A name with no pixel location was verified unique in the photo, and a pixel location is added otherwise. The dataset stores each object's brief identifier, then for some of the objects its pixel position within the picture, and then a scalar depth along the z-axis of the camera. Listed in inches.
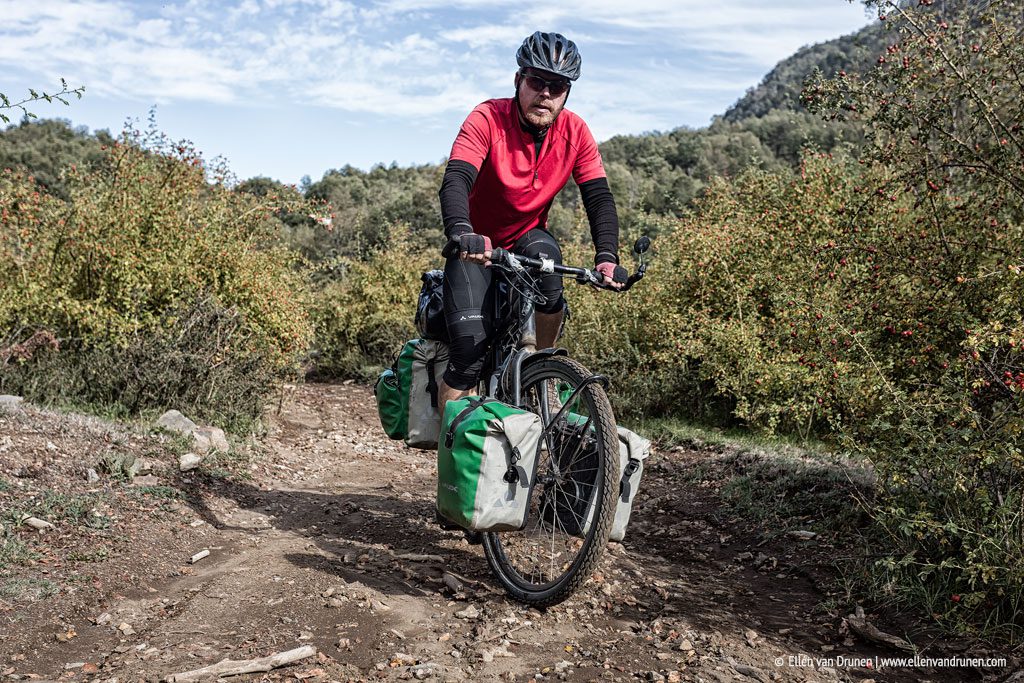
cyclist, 162.2
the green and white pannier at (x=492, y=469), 146.8
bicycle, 143.1
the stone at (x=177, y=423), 267.3
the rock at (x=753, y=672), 128.0
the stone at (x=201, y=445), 257.1
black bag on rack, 183.5
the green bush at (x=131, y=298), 292.5
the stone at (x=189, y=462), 236.1
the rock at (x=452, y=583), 164.2
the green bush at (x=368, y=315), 552.1
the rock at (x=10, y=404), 237.1
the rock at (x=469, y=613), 150.9
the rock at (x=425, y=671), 126.6
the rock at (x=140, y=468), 219.7
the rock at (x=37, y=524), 180.9
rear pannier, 185.6
